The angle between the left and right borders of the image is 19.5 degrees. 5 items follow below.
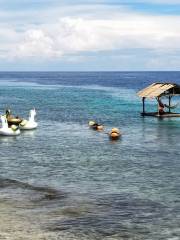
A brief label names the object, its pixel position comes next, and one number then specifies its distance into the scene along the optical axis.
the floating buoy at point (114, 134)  47.82
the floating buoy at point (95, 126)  54.11
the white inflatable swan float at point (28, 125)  53.47
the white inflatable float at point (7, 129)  49.31
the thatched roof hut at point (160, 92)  63.38
